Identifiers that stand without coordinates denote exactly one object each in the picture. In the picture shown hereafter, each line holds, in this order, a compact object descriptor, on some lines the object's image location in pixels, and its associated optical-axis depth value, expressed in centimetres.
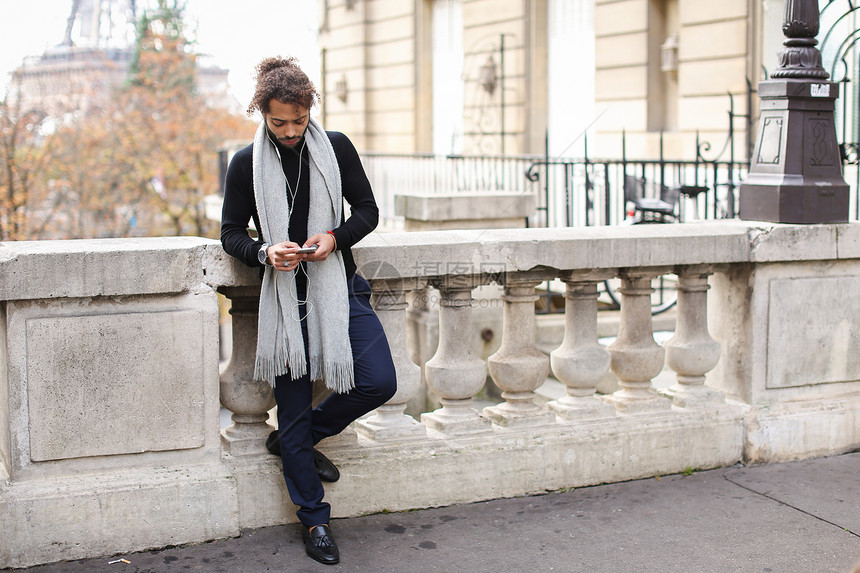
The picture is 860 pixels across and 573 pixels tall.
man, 366
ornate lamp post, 475
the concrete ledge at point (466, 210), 868
